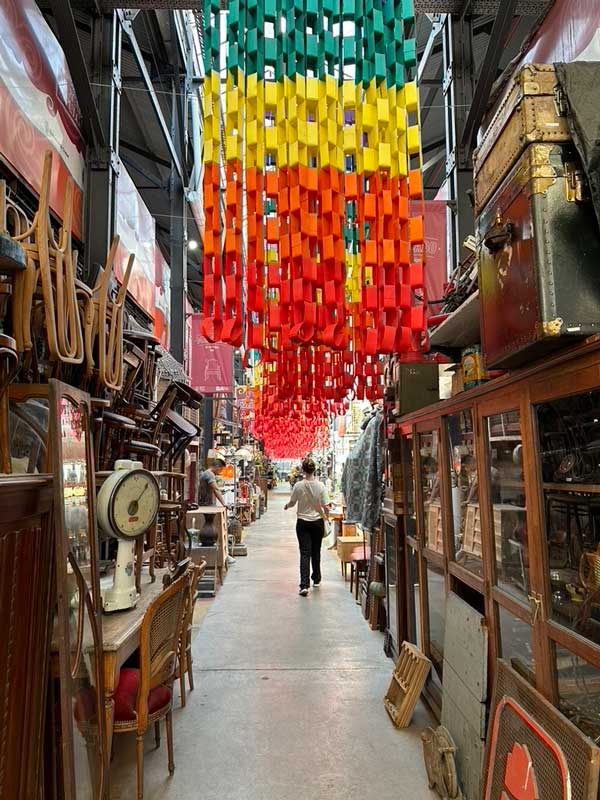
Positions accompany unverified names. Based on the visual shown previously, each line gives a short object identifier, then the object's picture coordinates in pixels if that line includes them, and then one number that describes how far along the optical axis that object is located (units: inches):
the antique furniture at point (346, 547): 331.0
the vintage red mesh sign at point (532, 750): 64.4
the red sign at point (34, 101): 142.0
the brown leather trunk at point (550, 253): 70.1
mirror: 78.1
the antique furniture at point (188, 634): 146.1
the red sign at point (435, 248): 233.0
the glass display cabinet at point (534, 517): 80.4
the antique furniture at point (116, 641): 103.0
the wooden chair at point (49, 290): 93.1
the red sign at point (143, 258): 241.9
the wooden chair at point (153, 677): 109.0
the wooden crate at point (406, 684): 139.0
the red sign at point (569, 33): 125.1
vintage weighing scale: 121.2
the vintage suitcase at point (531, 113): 74.5
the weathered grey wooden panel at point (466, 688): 100.1
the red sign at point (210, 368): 378.0
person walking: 287.7
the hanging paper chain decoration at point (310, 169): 107.1
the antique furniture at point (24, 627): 73.6
